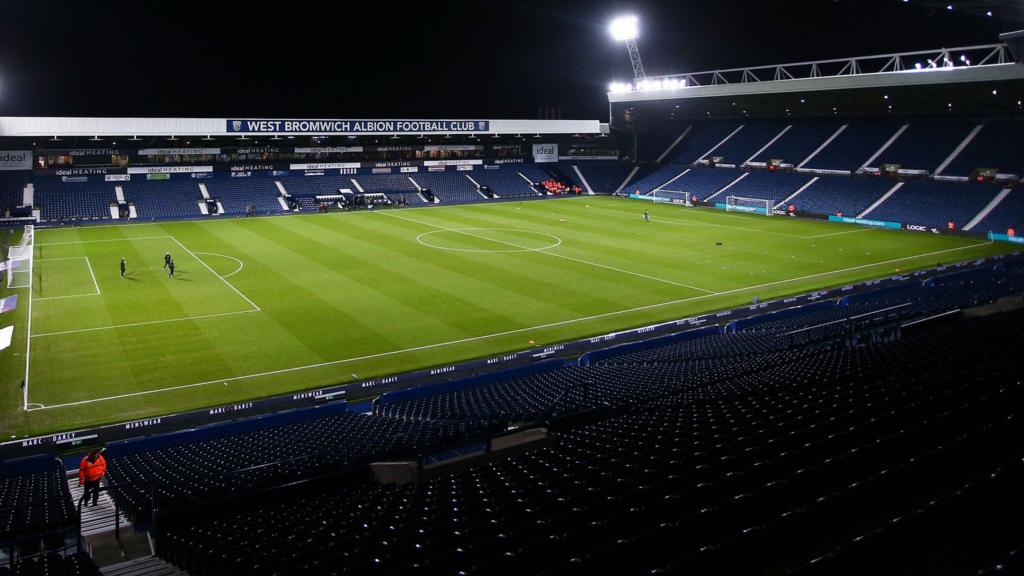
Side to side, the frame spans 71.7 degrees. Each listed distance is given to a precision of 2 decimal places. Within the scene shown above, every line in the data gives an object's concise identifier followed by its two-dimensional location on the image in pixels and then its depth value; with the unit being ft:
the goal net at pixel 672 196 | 215.92
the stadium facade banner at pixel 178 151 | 206.59
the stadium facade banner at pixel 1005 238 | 140.08
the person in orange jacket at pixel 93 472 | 41.45
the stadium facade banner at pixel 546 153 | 268.41
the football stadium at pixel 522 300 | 20.95
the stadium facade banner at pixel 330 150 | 229.04
